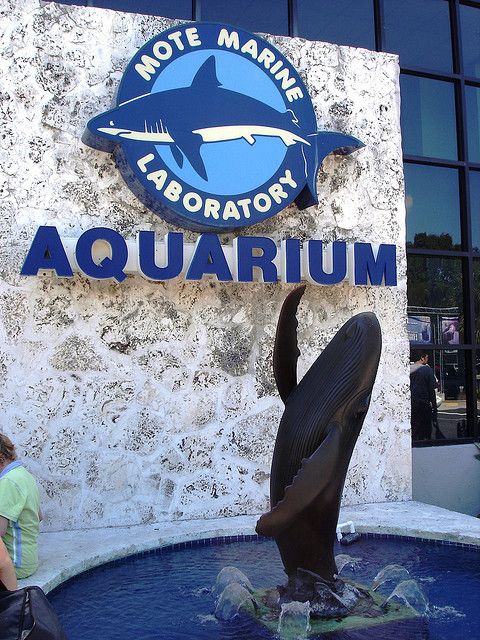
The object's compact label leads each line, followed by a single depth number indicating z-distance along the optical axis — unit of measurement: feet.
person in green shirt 13.28
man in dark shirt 25.35
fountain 10.66
